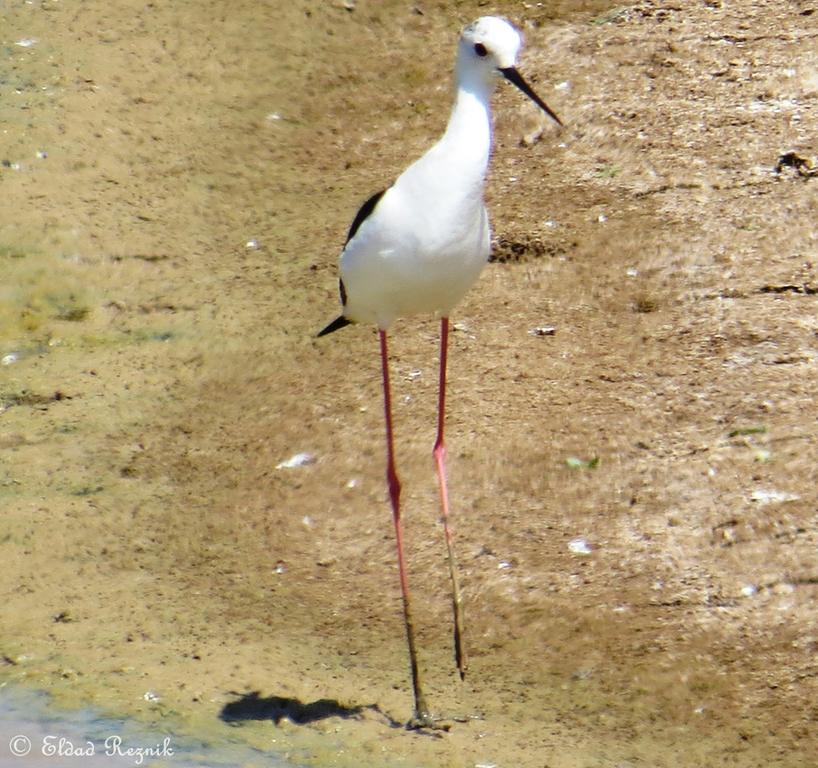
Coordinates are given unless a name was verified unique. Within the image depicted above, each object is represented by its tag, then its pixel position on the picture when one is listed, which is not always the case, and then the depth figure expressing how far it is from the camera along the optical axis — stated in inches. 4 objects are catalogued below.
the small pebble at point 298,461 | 427.8
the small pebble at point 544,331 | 468.4
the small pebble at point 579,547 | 382.0
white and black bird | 310.3
